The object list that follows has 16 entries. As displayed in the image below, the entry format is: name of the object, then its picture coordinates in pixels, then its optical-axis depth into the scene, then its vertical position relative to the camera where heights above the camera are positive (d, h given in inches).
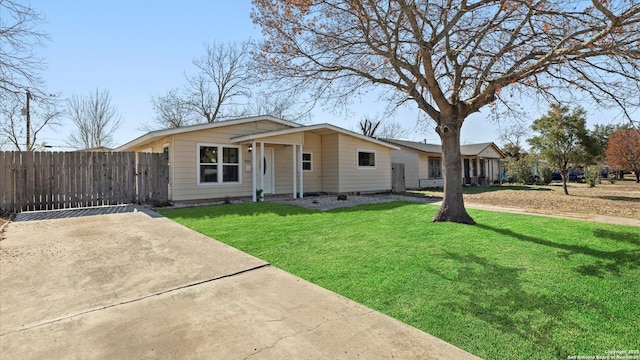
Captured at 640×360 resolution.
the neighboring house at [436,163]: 892.6 +43.8
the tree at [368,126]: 1665.8 +274.6
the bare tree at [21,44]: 340.2 +152.1
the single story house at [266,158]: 444.5 +33.2
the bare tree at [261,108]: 1177.9 +278.7
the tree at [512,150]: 1540.4 +128.8
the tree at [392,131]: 1825.8 +270.2
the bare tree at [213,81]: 1150.3 +363.3
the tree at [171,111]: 1194.0 +263.9
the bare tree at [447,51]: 241.1 +113.0
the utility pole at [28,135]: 675.4 +106.8
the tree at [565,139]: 614.5 +71.3
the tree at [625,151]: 1061.1 +83.9
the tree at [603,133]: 1121.1 +177.9
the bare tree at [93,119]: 1072.2 +213.3
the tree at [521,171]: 1038.8 +14.7
